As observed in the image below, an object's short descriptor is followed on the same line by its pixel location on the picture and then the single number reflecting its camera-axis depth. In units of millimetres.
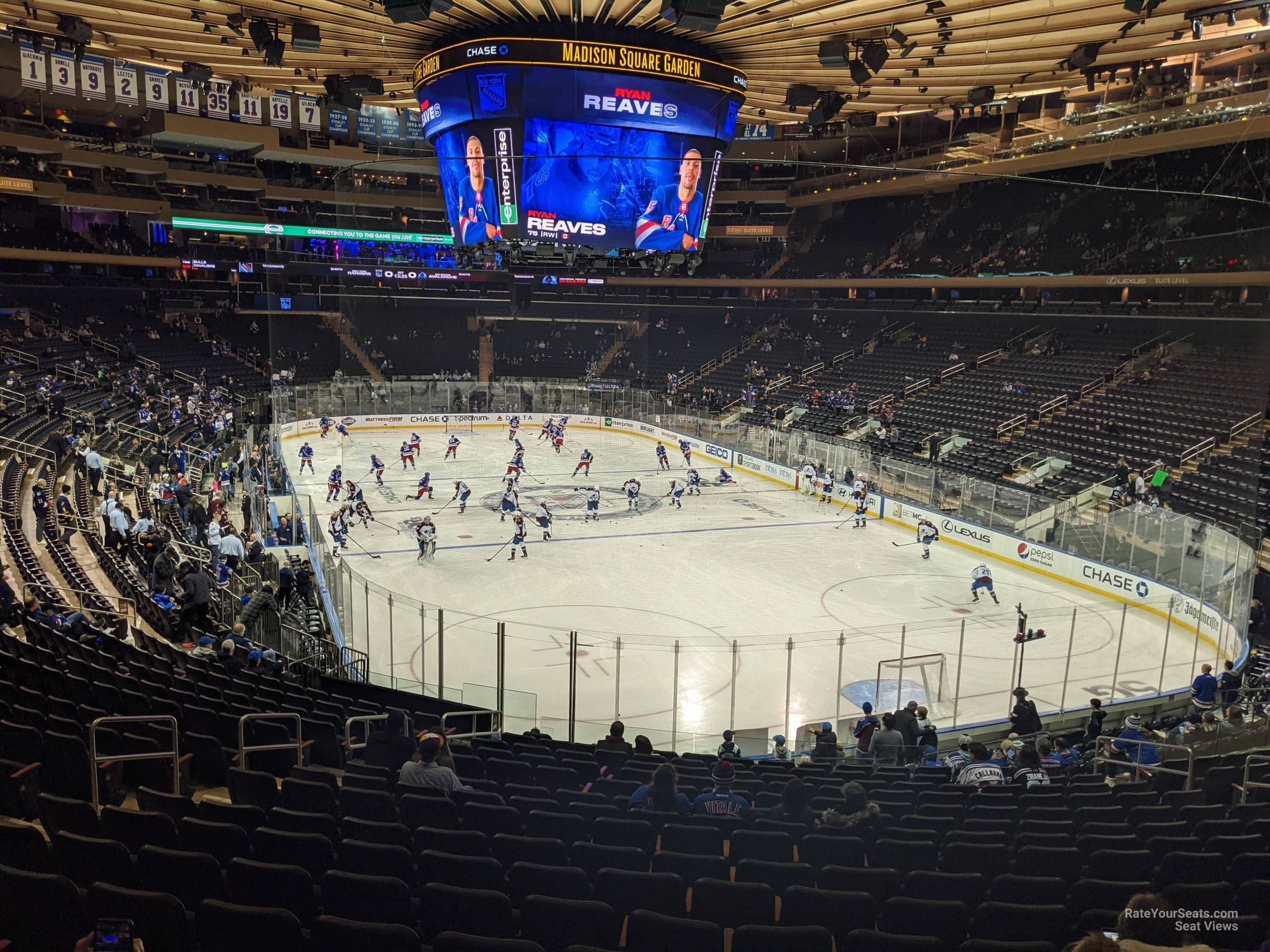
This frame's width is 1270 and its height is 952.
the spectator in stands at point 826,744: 10609
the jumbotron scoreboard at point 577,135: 19031
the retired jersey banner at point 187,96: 30922
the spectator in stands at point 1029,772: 8609
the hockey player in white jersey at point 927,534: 21828
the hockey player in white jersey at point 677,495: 27781
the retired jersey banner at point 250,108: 31078
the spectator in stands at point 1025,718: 11461
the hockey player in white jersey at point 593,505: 25109
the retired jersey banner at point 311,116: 33406
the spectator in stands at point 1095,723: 11422
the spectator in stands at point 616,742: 9422
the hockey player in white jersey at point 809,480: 29094
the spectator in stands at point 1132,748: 9703
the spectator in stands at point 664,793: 6750
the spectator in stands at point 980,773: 8555
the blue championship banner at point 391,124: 49031
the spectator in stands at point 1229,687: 12469
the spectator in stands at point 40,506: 16844
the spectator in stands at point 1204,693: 12328
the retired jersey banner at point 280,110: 31969
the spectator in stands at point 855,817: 6387
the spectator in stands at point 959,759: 9719
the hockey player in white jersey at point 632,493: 26828
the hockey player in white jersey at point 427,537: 20672
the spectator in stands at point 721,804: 7004
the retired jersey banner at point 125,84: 26609
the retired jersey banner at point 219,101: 31812
